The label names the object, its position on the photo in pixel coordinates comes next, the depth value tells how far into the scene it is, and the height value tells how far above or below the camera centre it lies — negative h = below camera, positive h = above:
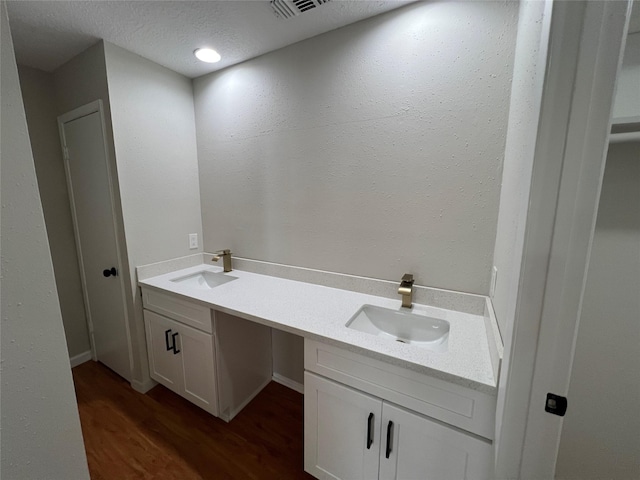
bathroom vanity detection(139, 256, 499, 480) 0.88 -0.73
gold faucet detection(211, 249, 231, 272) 1.98 -0.45
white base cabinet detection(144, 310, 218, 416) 1.57 -1.05
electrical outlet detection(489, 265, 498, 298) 1.09 -0.36
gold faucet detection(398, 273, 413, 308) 1.30 -0.46
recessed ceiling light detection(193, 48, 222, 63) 1.63 +0.94
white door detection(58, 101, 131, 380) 1.75 -0.23
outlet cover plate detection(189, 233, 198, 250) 2.12 -0.34
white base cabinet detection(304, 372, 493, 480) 0.89 -0.93
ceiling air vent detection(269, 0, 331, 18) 1.25 +0.96
